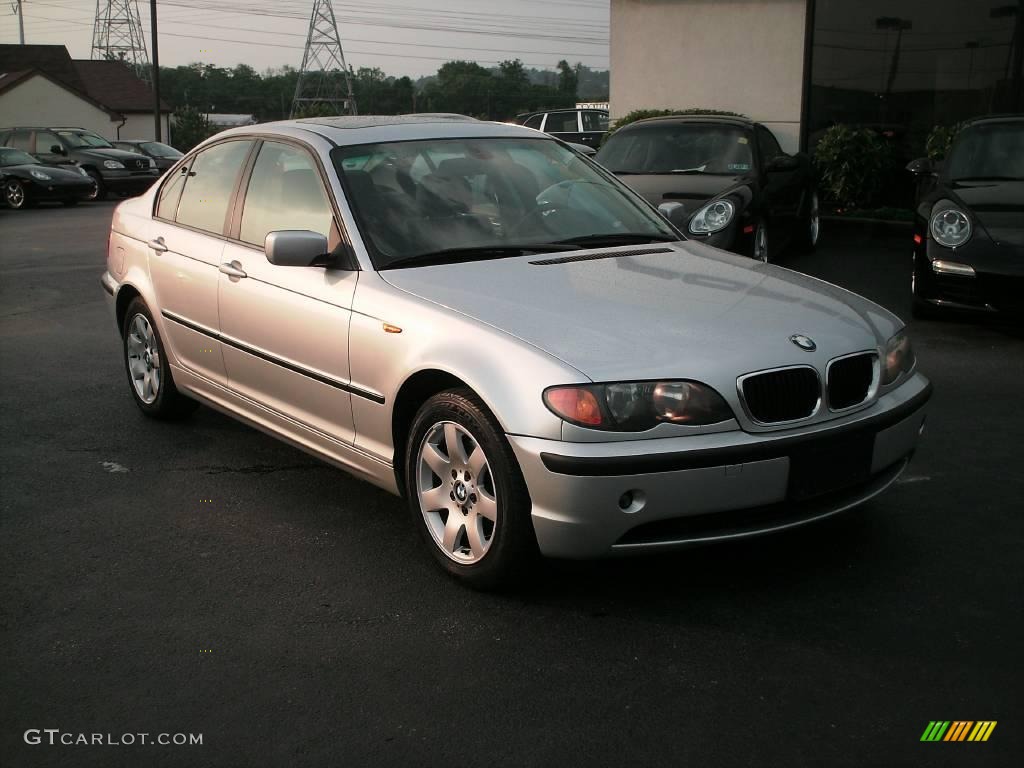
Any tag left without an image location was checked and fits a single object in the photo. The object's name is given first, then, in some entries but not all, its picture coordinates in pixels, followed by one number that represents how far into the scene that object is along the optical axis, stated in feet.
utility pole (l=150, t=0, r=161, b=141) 130.72
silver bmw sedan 11.96
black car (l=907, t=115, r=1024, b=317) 25.53
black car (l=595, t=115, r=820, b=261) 31.48
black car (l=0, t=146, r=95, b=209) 77.92
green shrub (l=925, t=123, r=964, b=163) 48.43
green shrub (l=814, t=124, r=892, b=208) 50.85
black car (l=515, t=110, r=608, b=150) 83.20
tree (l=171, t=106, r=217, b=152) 221.25
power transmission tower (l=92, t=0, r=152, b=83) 303.27
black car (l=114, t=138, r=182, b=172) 99.40
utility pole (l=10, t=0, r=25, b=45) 294.87
